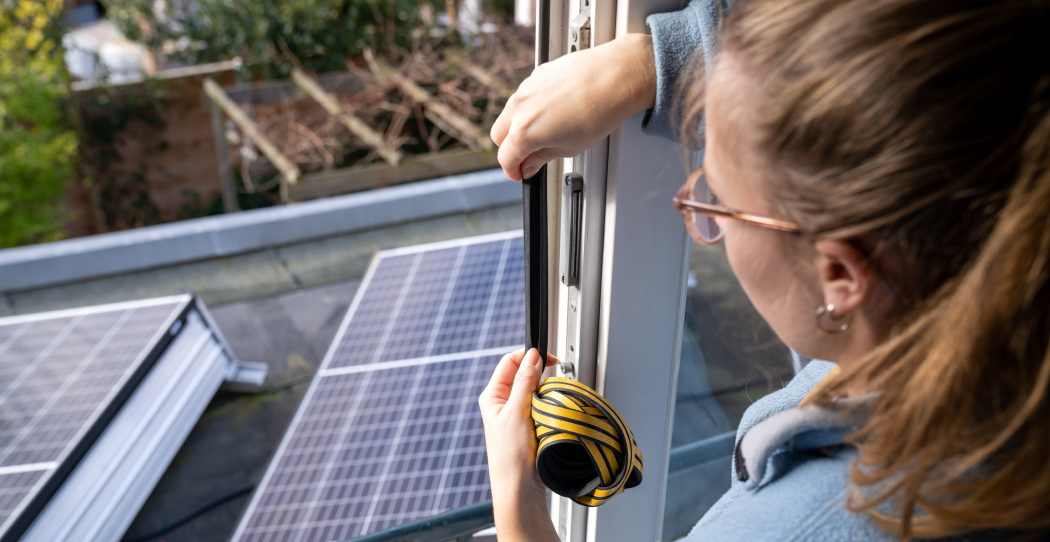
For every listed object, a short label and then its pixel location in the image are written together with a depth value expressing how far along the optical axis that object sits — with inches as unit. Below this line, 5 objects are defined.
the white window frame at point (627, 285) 24.6
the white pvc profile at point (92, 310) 75.6
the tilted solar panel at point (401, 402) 54.4
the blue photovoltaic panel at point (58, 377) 51.3
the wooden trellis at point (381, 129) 155.8
